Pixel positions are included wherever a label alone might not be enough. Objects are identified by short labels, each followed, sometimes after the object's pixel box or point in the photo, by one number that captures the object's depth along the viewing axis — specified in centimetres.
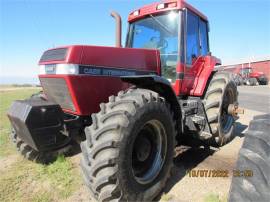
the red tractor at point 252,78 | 3134
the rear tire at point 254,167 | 202
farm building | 3809
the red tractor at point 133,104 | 266
